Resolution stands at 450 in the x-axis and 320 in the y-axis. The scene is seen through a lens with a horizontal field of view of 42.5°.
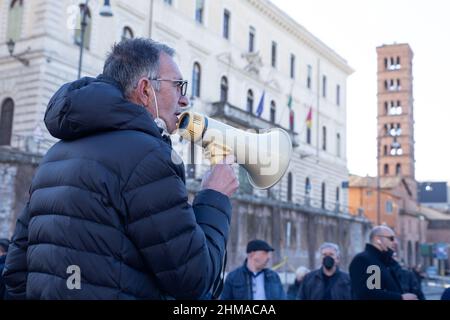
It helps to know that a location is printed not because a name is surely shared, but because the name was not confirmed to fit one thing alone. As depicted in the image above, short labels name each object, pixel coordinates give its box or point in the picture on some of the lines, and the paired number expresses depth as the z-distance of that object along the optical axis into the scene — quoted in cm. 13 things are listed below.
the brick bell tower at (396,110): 5825
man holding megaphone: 170
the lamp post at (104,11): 1345
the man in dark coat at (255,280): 607
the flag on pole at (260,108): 2786
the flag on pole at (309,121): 3295
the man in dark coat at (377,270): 489
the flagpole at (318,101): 4106
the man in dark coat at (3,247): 439
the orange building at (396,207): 5166
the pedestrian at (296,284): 983
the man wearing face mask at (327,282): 657
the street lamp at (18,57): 1997
